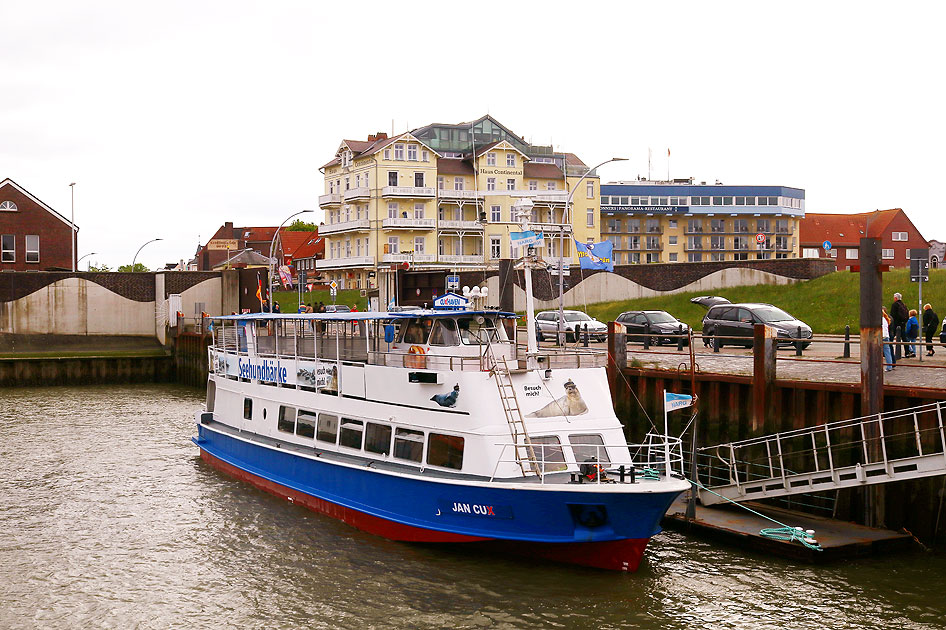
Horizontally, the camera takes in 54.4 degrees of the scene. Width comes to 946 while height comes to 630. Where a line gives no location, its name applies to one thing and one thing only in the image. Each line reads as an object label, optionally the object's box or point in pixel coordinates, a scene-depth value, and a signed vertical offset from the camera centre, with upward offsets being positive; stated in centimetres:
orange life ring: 1983 -90
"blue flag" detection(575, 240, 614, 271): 2964 +208
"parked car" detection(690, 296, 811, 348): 3031 -17
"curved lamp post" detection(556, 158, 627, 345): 2830 +139
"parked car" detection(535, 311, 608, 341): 3741 -27
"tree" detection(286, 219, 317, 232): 13514 +1393
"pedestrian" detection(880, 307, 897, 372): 2224 -111
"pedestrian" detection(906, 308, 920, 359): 2416 -37
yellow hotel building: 7512 +972
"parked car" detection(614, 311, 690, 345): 3597 -26
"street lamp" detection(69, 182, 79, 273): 6838 +711
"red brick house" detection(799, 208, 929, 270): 9881 +904
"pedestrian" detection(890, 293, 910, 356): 2491 -11
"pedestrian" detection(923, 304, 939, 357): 2639 -24
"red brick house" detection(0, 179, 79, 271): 6638 +643
